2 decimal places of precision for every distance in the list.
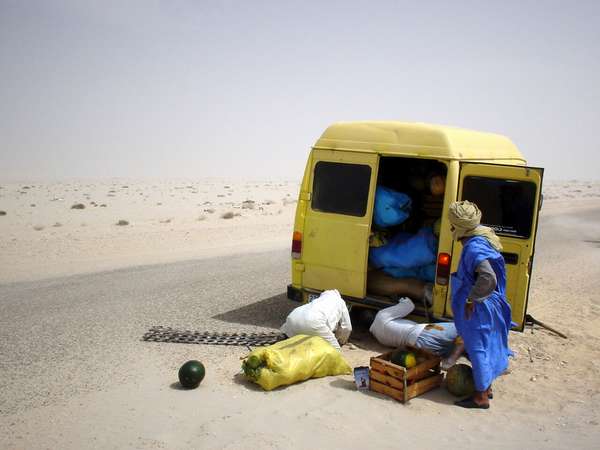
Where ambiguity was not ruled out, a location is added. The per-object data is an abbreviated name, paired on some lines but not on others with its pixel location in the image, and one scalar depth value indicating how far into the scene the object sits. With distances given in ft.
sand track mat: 22.48
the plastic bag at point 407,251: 23.53
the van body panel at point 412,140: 22.21
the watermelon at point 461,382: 17.84
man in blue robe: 17.25
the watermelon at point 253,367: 17.96
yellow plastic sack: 17.84
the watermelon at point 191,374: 17.78
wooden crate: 17.49
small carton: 18.28
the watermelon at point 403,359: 18.21
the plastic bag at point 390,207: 23.72
